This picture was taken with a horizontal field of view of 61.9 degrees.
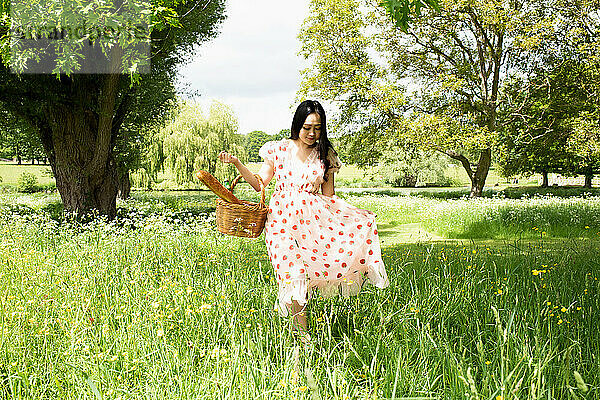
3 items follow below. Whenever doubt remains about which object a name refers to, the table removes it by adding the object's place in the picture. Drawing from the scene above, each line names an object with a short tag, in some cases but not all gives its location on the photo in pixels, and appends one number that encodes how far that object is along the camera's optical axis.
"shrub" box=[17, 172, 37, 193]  30.33
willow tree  25.23
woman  3.41
